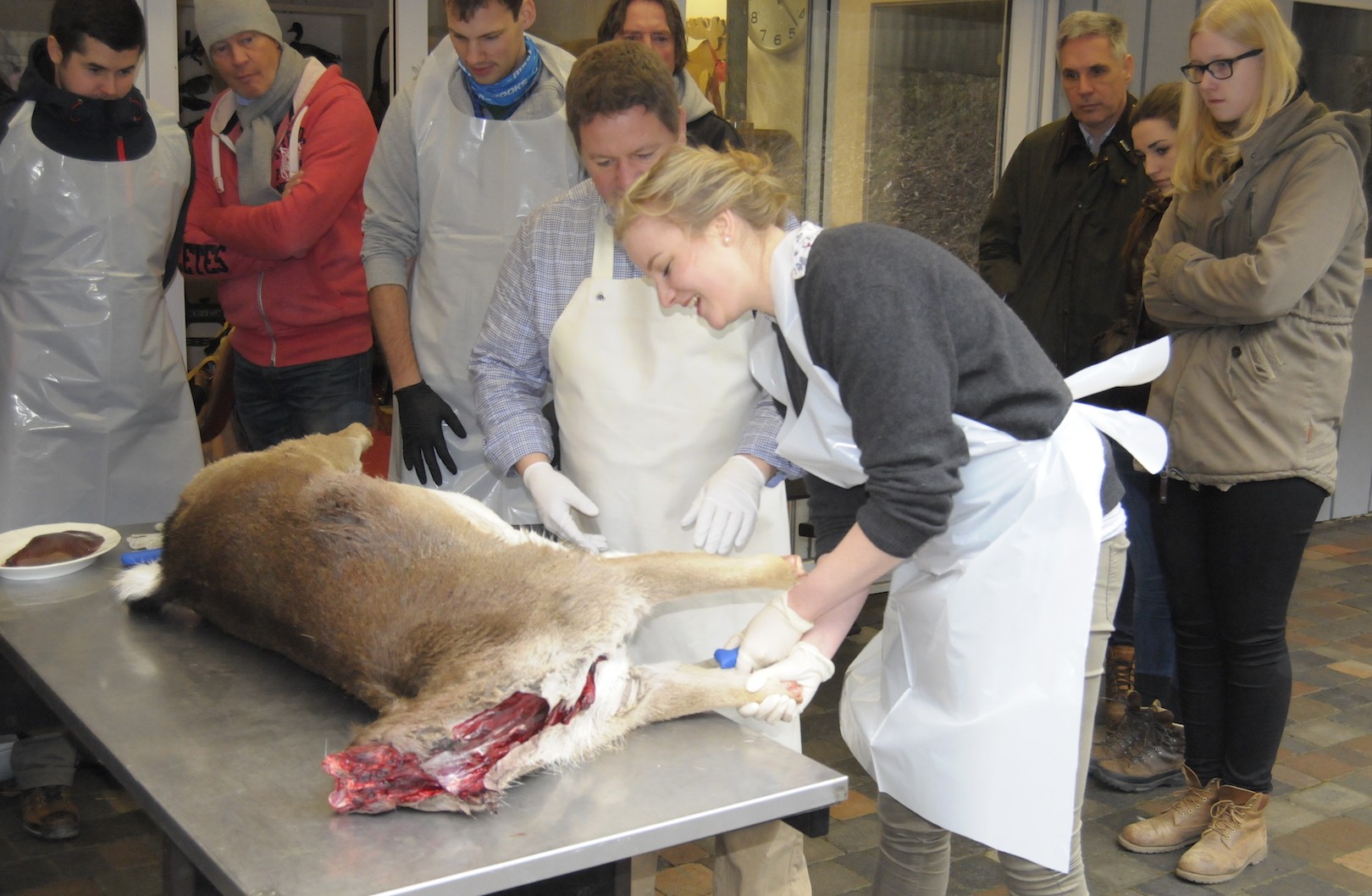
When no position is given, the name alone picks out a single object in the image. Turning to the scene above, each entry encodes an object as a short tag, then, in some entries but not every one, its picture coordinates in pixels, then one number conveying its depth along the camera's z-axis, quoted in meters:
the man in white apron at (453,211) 3.39
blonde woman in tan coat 3.05
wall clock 5.75
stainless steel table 1.48
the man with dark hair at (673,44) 3.44
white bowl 2.54
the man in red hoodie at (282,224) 3.70
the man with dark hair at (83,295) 3.48
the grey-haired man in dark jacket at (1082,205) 4.05
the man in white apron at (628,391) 2.54
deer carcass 1.61
